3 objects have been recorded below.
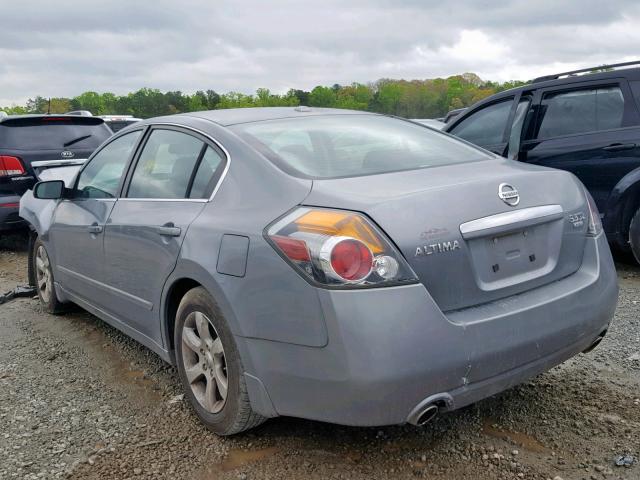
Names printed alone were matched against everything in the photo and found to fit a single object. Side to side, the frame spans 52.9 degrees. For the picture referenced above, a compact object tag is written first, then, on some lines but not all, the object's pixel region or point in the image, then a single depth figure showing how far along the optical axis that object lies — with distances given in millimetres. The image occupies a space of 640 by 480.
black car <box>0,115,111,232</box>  7641
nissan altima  2295
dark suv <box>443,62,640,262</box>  5469
